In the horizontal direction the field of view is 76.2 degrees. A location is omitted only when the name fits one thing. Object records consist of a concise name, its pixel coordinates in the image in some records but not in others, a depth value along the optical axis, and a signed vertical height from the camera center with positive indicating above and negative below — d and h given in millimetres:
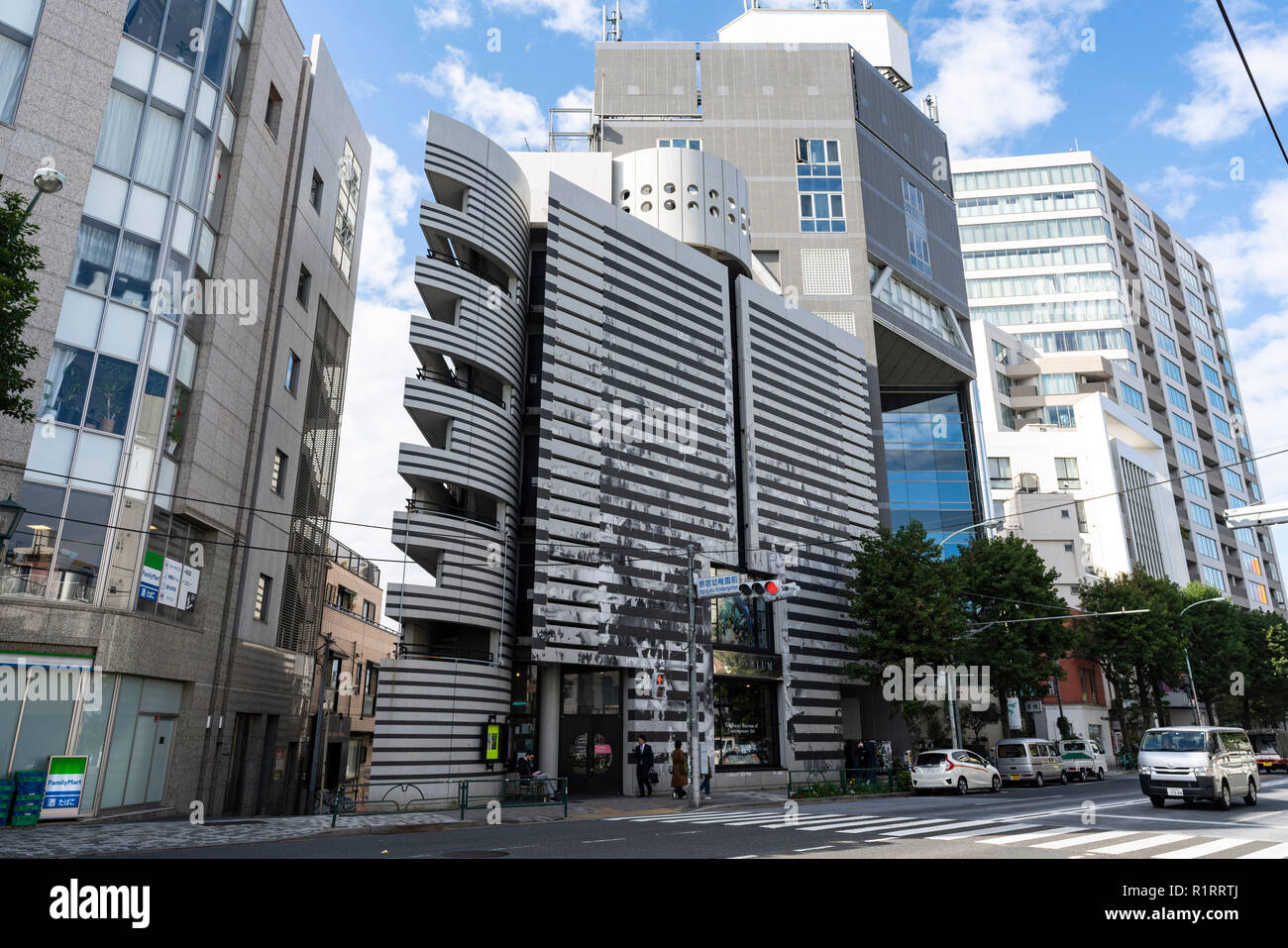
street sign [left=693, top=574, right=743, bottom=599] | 26688 +3995
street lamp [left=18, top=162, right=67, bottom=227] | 13711 +8596
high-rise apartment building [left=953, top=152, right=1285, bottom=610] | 99000 +49095
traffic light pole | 26005 -883
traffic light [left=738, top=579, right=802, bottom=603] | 24703 +3571
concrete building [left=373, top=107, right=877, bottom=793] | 29719 +9130
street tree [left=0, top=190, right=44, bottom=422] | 13617 +6667
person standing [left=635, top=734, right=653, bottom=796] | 30234 -2097
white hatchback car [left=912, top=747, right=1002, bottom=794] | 30625 -2226
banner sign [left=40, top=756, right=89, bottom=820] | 20562 -1899
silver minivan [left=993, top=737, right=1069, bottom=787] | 36094 -2172
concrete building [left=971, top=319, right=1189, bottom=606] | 73062 +24659
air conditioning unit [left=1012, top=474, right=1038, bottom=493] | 77000 +20530
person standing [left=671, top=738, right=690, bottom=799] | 28281 -2125
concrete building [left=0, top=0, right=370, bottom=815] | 22141 +9520
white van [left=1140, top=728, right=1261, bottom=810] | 20794 -1391
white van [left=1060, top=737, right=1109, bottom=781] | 39656 -2443
